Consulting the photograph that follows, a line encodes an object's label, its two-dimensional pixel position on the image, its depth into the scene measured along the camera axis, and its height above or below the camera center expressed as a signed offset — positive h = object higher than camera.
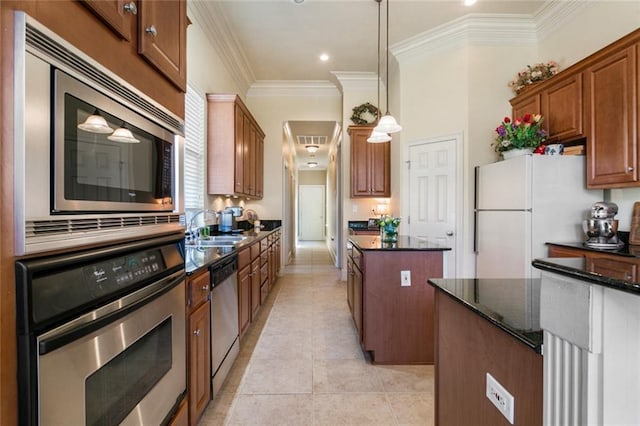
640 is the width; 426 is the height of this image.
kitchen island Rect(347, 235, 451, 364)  2.46 -0.71
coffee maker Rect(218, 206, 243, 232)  4.02 -0.13
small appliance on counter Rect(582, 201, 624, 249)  2.52 -0.13
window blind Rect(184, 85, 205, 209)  3.21 +0.65
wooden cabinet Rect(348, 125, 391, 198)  5.23 +0.75
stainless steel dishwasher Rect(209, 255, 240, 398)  1.90 -0.72
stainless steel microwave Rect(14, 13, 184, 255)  0.66 +0.16
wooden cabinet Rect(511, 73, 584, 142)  2.84 +1.04
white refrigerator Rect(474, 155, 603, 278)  2.84 +0.07
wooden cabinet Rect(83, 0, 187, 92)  0.97 +0.66
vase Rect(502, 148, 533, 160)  3.08 +0.58
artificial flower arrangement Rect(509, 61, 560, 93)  3.39 +1.51
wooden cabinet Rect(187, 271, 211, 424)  1.52 -0.69
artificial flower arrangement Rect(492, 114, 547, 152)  3.06 +0.76
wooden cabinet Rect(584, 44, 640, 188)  2.37 +0.73
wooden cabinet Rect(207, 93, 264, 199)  3.69 +0.80
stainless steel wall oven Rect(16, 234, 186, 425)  0.68 -0.34
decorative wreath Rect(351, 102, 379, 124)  5.32 +1.68
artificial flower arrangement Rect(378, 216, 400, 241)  2.96 -0.16
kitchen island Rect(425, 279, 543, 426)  0.76 -0.40
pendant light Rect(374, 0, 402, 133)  2.96 +0.80
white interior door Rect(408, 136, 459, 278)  3.91 +0.24
